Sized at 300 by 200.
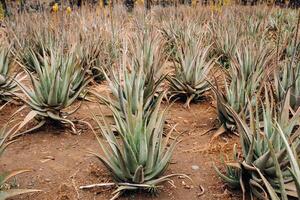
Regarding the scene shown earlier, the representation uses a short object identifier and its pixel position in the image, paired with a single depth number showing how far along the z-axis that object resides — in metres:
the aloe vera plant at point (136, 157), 2.77
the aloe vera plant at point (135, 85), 3.80
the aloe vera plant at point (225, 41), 6.71
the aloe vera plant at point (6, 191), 2.46
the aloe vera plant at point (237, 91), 3.87
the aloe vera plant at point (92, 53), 5.95
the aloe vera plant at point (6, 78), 4.68
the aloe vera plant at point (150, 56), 4.33
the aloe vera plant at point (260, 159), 2.65
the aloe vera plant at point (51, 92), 3.84
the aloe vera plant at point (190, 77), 4.96
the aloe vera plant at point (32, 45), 6.31
